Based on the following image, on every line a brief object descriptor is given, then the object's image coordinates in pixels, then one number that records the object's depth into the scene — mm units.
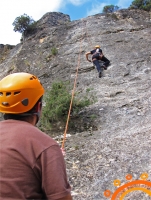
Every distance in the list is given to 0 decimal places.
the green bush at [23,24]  17814
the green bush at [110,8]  21438
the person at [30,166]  1402
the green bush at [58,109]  6031
